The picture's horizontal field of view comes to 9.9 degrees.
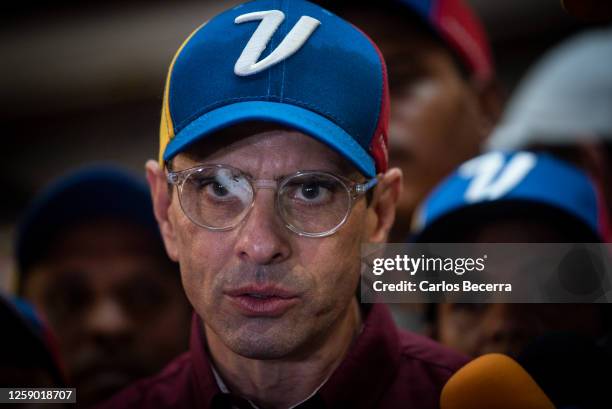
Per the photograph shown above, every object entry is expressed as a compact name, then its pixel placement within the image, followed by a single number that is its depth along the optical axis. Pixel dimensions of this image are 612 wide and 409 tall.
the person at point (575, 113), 2.95
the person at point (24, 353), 2.51
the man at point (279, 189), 2.39
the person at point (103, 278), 2.69
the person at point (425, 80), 2.76
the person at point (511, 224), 2.49
